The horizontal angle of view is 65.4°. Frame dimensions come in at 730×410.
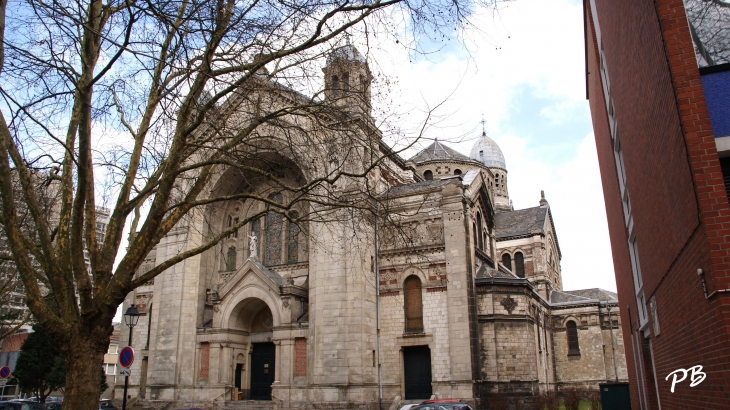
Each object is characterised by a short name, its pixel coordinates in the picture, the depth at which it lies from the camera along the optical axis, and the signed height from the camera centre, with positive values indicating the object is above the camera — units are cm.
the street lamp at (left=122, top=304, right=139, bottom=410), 1659 +134
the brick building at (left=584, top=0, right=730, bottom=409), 601 +234
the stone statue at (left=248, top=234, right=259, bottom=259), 2877 +570
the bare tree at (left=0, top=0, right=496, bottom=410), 885 +363
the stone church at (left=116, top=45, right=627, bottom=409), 2428 +200
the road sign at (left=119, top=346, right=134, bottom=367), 1470 +17
